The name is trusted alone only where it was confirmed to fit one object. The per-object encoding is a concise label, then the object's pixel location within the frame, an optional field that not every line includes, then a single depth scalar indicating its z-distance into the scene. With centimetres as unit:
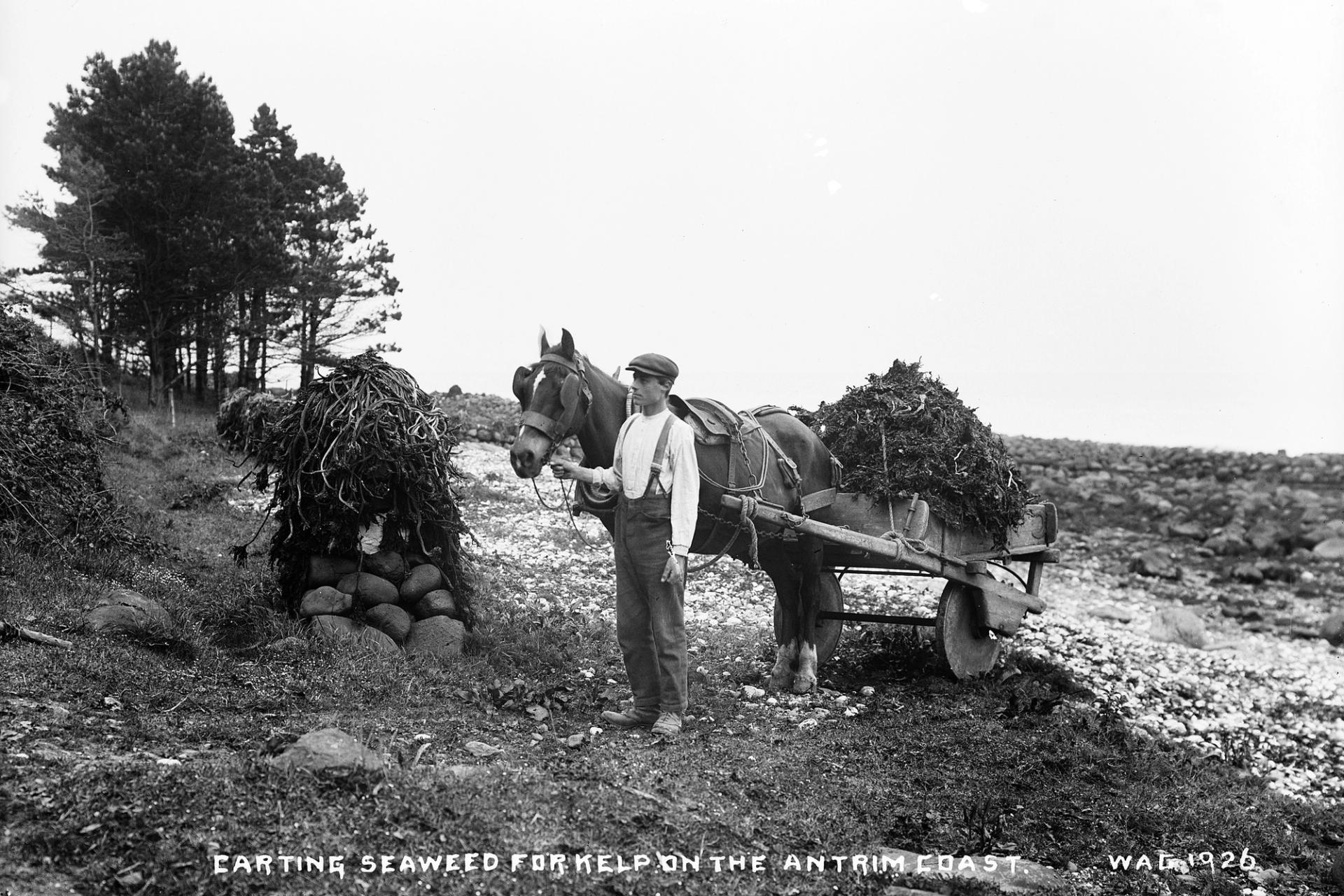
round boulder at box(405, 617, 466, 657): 711
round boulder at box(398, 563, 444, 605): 743
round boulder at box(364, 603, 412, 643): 711
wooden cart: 708
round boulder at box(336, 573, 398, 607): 722
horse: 582
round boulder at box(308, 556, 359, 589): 728
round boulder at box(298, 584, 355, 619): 703
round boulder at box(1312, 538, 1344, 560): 1827
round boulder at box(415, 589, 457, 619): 741
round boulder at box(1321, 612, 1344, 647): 1388
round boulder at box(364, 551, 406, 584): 739
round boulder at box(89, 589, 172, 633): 638
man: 583
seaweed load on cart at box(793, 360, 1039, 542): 739
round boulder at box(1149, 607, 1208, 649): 1310
